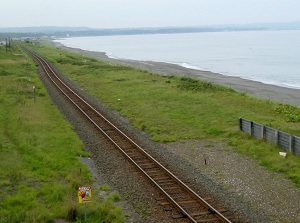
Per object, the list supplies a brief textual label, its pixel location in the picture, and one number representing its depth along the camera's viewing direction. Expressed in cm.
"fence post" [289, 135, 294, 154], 1848
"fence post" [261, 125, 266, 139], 2083
